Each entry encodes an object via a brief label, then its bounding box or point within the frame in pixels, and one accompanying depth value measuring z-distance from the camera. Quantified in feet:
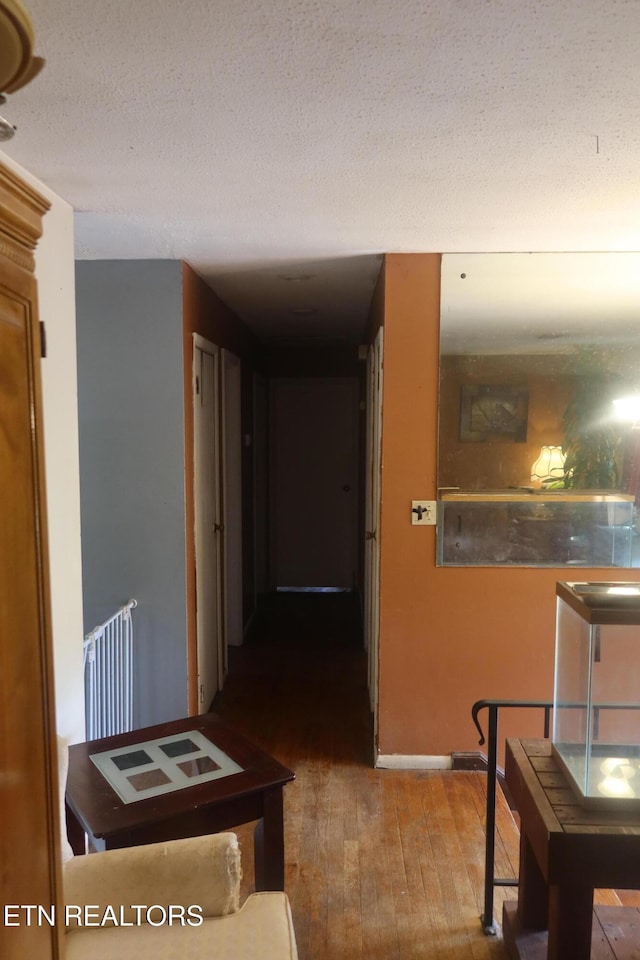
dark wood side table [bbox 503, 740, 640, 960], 4.55
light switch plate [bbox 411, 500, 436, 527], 9.96
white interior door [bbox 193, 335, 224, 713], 11.17
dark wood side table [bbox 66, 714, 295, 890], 5.38
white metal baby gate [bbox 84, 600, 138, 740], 8.61
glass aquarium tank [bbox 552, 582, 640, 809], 4.73
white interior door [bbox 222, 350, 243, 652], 14.64
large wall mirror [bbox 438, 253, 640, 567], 9.64
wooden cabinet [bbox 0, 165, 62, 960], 2.45
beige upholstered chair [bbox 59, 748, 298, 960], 4.71
